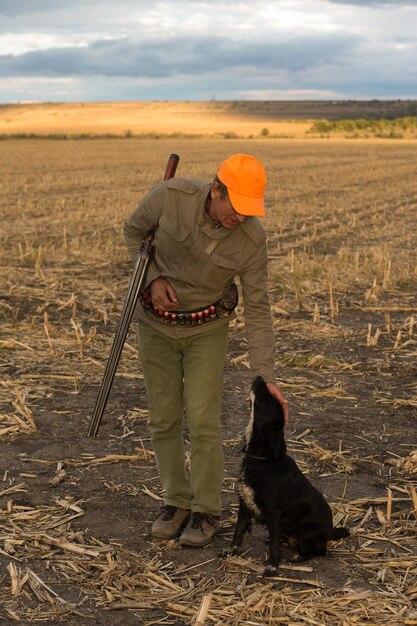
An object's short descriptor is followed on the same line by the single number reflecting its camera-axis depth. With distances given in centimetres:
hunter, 498
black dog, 482
